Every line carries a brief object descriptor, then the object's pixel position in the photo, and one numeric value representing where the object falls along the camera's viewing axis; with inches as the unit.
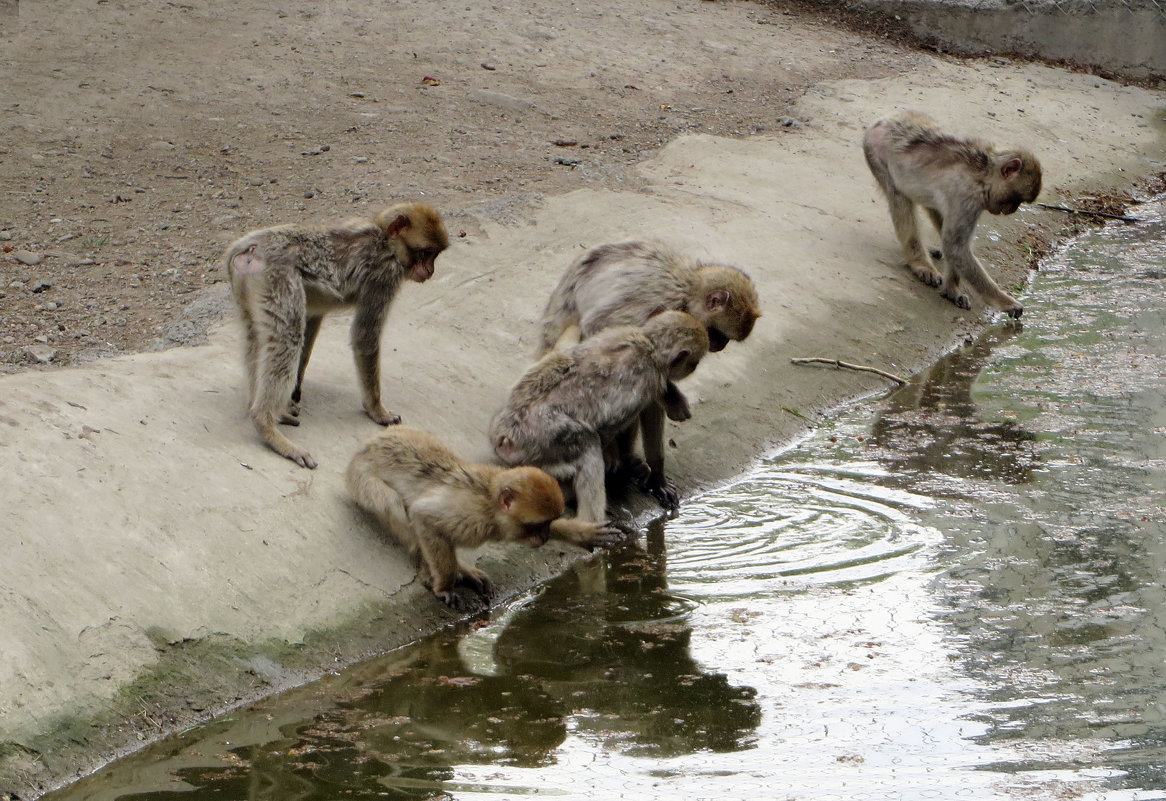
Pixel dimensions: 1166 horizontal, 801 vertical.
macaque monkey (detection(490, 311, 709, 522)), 567.2
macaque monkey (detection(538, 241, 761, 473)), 625.6
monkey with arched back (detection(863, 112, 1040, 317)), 889.5
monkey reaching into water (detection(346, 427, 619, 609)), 490.0
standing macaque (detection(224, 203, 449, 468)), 547.2
